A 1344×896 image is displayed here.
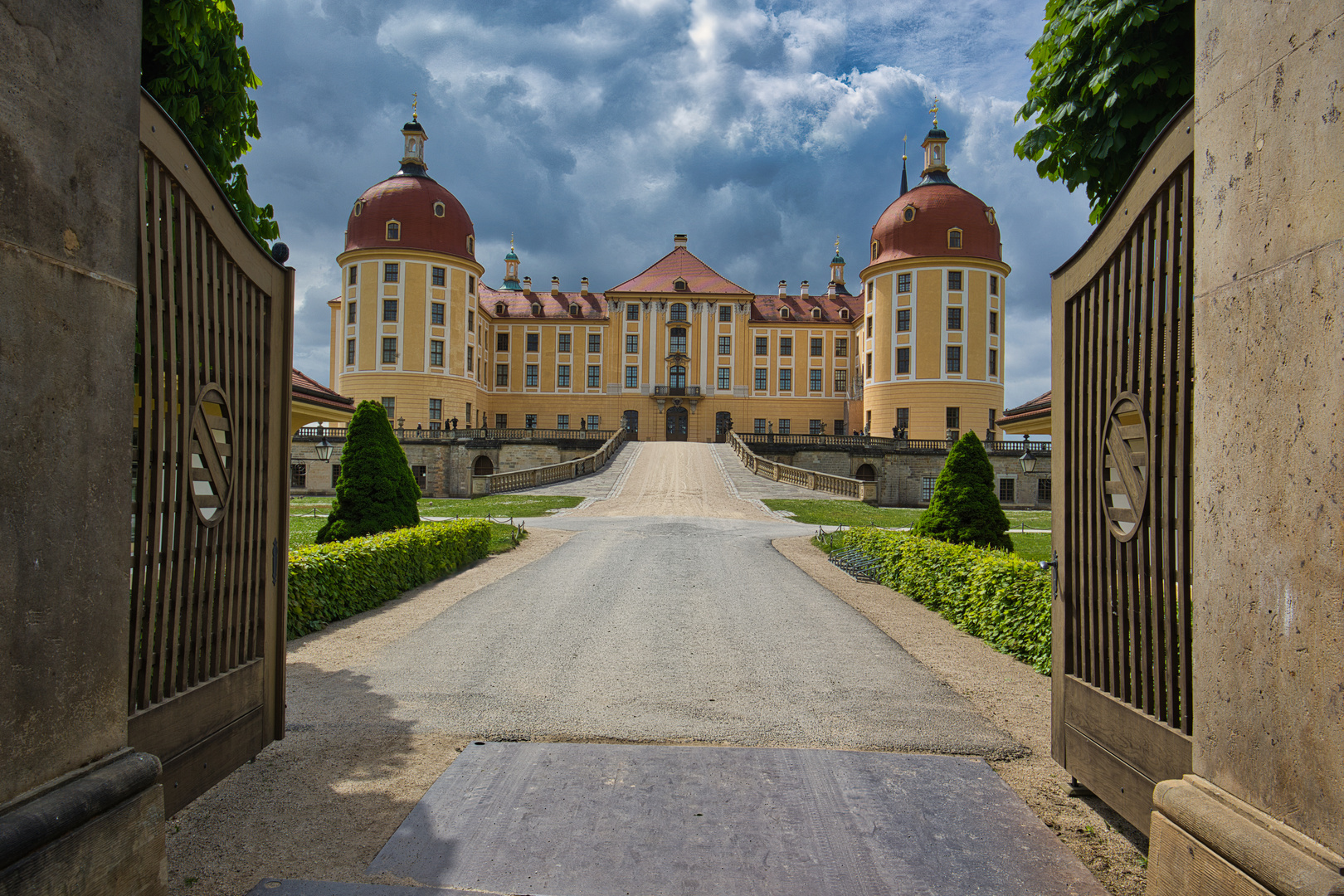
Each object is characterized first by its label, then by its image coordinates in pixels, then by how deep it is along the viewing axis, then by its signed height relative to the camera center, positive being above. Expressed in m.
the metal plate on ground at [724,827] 3.17 -1.76
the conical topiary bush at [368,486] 13.07 -0.53
